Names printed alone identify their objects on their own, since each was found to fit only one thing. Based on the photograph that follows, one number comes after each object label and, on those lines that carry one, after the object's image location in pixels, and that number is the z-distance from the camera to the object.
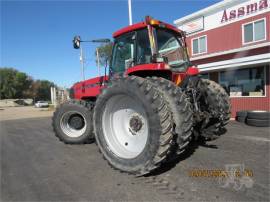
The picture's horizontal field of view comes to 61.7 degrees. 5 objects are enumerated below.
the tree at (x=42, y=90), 76.76
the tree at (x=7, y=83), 61.78
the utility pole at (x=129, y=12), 11.67
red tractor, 3.47
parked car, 44.74
